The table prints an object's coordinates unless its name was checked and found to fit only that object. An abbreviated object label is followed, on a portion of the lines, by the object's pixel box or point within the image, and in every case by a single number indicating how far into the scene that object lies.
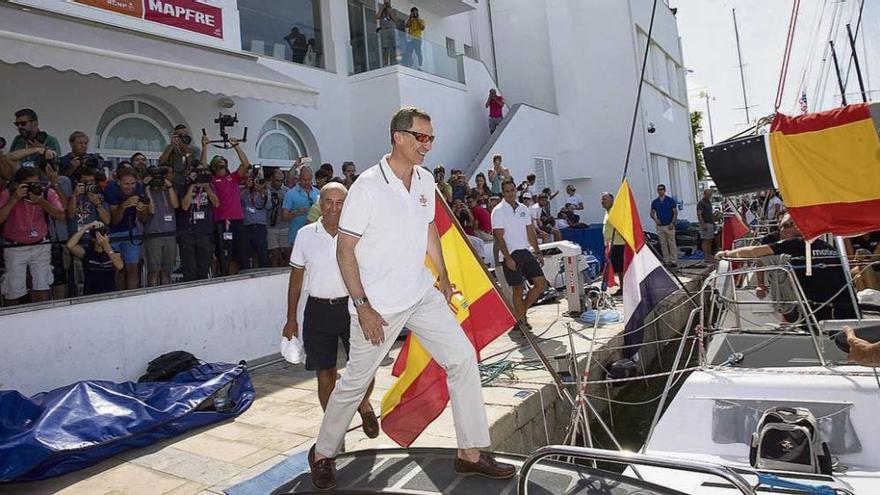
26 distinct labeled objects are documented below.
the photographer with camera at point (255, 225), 8.09
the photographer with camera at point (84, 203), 5.97
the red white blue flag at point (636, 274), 5.14
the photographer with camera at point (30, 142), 5.87
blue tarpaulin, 3.84
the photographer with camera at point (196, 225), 6.85
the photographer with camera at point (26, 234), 5.46
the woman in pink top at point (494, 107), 16.45
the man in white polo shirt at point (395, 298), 2.96
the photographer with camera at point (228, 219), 7.39
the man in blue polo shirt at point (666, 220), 14.56
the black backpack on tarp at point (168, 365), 5.62
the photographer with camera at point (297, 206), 8.01
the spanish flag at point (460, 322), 3.65
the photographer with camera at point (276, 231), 8.52
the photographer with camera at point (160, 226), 6.56
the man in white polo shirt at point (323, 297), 4.01
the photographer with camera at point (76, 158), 6.37
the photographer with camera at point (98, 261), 5.91
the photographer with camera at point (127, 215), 6.27
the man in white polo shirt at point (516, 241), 7.60
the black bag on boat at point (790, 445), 3.09
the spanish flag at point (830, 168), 3.95
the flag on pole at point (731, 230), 10.80
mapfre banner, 8.18
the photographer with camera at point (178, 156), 7.18
